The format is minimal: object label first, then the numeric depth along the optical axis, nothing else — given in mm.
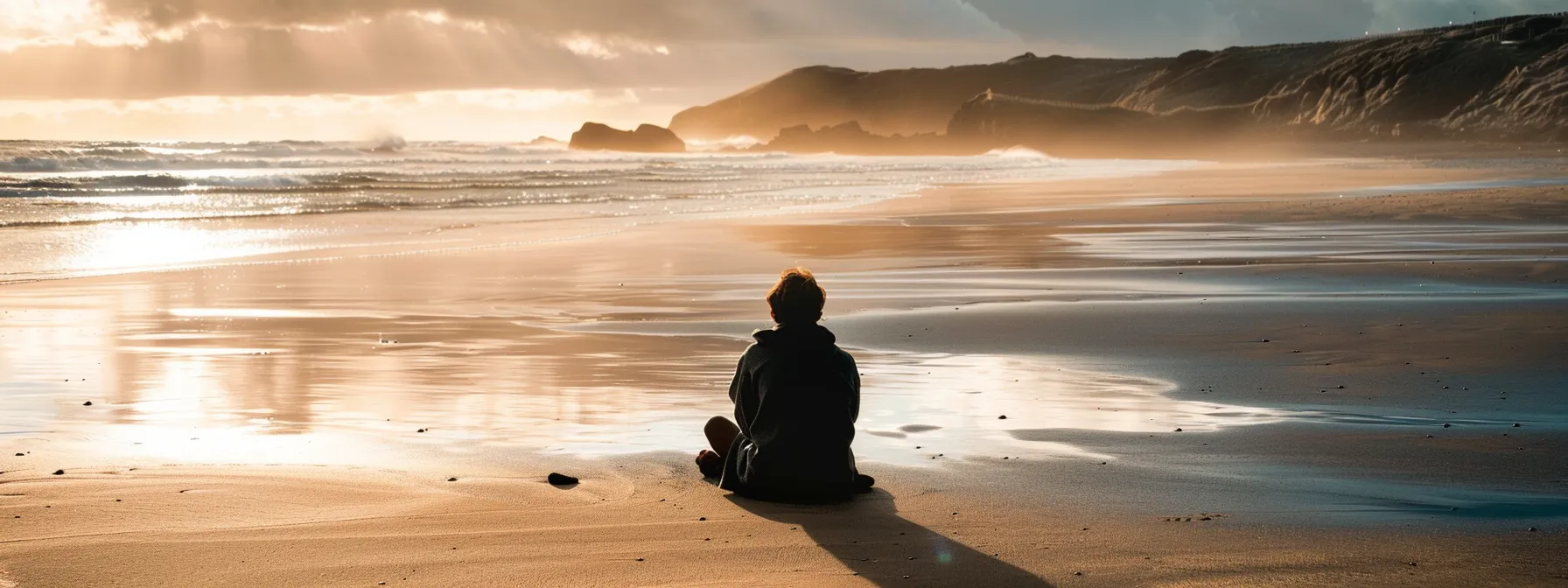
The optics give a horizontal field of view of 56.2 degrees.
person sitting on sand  5379
